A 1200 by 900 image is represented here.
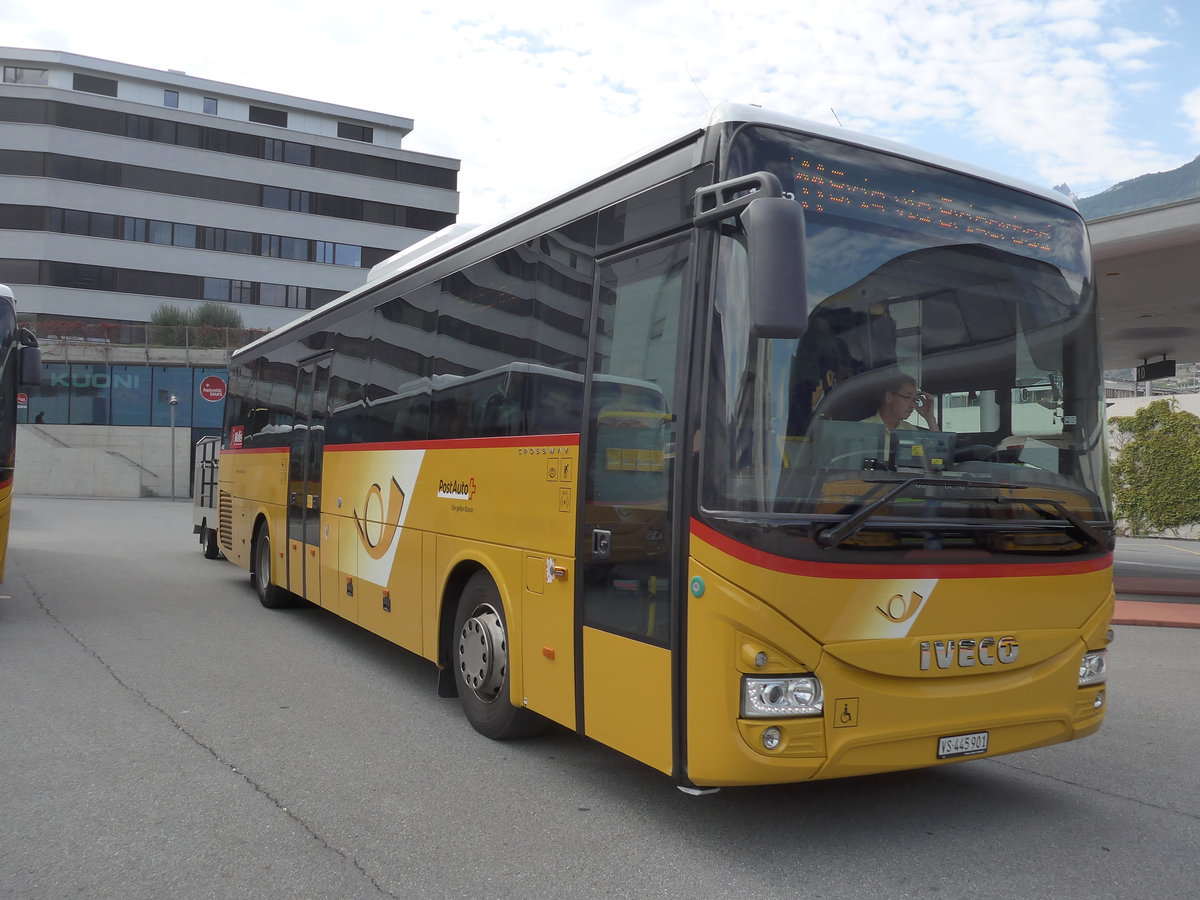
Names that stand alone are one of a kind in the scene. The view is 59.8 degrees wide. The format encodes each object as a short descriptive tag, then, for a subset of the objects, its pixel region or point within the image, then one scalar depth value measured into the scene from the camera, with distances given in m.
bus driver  4.39
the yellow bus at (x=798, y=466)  4.16
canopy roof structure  13.52
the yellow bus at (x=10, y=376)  10.34
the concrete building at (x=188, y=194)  51.38
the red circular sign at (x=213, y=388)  33.56
